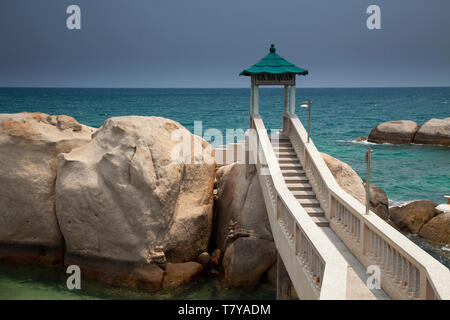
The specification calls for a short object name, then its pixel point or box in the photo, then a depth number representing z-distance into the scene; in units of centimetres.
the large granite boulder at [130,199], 1495
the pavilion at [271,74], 1748
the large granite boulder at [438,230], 1908
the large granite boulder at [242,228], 1529
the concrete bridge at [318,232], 838
